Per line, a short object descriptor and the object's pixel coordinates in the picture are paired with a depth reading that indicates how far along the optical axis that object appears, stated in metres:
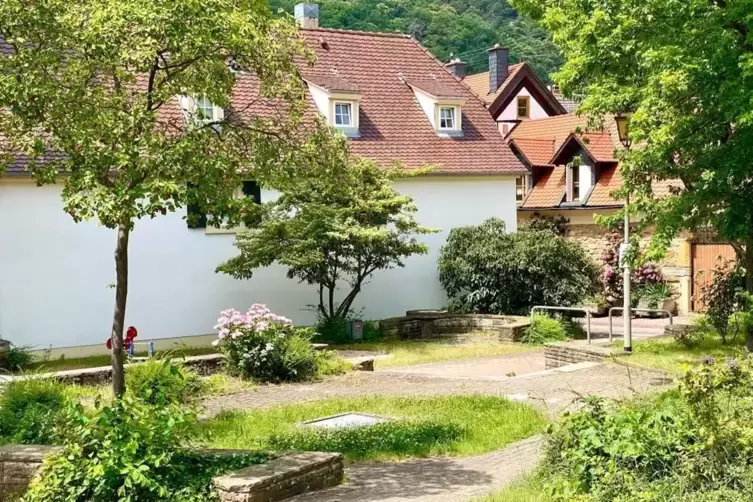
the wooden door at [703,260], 27.59
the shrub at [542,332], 22.64
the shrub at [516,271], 24.23
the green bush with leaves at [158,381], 12.86
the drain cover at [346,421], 11.36
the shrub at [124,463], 7.43
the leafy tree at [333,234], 21.72
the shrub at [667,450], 6.87
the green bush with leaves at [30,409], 10.15
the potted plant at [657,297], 28.34
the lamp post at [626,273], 17.20
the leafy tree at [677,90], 14.04
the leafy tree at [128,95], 8.76
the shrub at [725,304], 18.50
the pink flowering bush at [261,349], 15.88
